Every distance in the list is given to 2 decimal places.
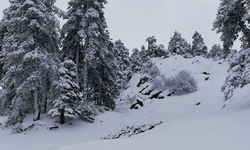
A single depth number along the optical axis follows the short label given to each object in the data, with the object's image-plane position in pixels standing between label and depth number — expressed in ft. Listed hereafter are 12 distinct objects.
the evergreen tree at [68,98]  40.93
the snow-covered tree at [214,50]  186.39
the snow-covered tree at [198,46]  175.94
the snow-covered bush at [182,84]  62.03
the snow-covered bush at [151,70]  87.92
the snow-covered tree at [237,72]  27.95
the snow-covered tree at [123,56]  130.33
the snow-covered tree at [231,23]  33.49
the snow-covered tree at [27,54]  42.37
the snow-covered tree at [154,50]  155.90
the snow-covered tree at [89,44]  55.11
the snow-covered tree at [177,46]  163.02
